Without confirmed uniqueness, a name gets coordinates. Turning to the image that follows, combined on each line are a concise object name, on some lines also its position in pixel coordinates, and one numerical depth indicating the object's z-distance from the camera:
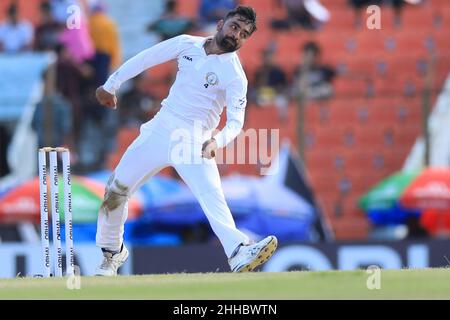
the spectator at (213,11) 19.17
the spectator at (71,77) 18.44
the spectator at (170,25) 19.11
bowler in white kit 9.54
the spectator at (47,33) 19.08
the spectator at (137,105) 17.97
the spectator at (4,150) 17.77
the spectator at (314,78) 18.14
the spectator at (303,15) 19.27
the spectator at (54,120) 17.30
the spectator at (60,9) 19.28
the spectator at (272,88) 18.38
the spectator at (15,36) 19.20
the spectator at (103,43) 18.55
